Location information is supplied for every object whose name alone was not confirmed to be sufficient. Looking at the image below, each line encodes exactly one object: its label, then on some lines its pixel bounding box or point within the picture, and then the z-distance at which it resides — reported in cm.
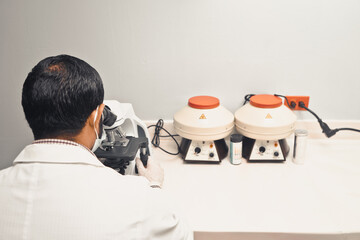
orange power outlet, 151
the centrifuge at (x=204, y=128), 128
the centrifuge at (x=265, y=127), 127
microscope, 112
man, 64
